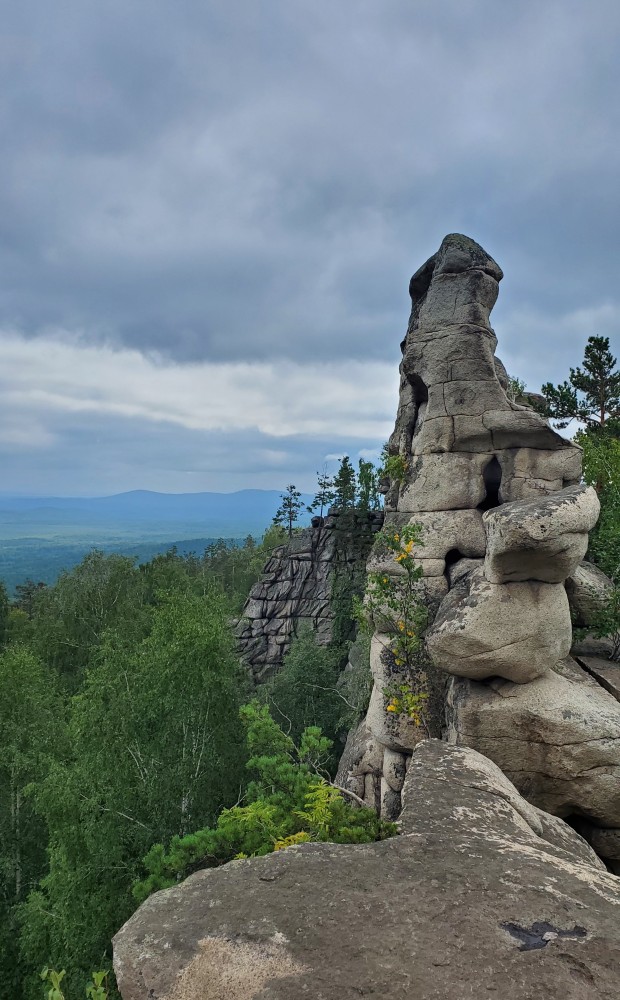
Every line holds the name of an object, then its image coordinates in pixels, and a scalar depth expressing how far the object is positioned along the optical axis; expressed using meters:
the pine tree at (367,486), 55.66
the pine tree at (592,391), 33.09
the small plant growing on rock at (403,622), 13.38
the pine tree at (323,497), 74.54
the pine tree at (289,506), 81.56
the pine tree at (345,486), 58.47
